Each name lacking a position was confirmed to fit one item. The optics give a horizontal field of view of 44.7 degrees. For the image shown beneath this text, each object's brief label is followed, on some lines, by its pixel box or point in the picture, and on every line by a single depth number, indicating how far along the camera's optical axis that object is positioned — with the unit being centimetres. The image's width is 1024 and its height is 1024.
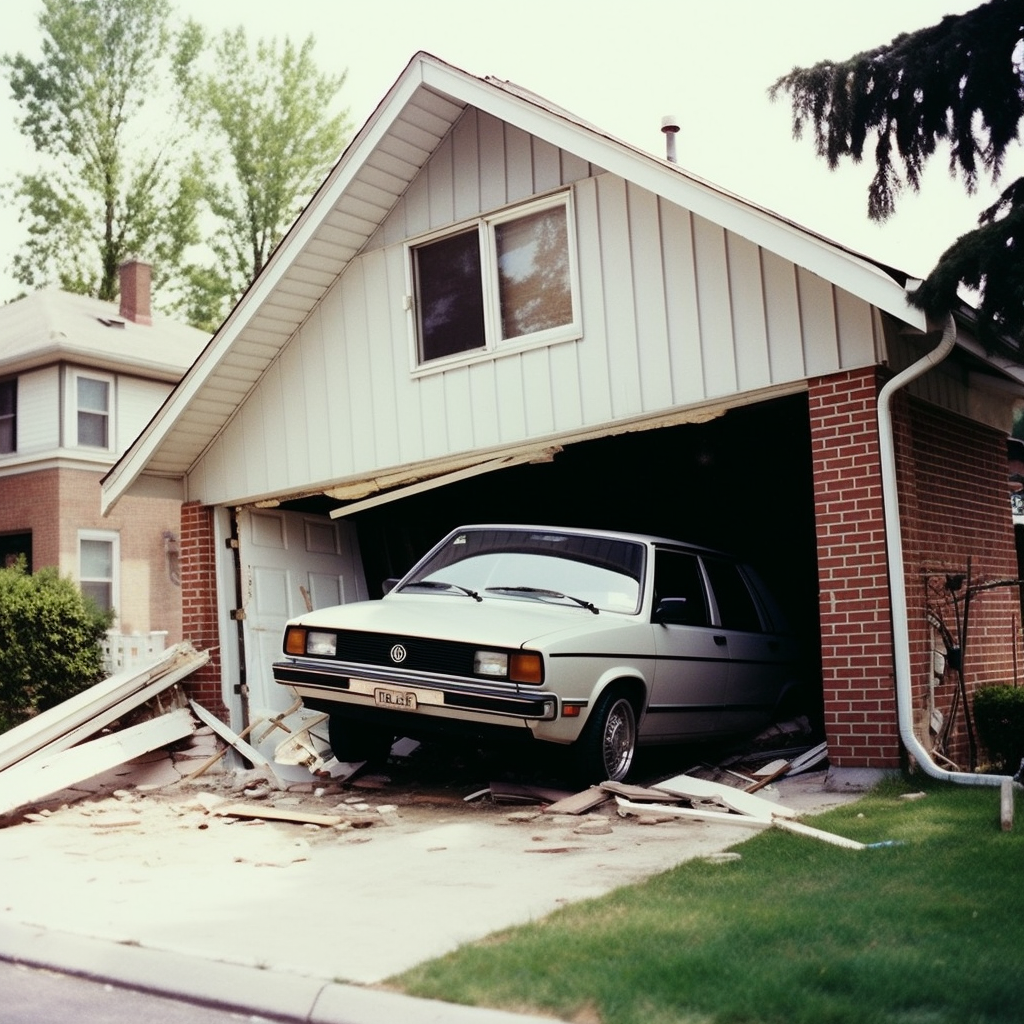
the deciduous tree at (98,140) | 3384
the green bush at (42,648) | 1560
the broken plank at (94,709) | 974
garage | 862
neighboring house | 2272
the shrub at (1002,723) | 905
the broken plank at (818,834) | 629
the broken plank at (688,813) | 711
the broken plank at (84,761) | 894
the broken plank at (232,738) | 1065
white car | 793
